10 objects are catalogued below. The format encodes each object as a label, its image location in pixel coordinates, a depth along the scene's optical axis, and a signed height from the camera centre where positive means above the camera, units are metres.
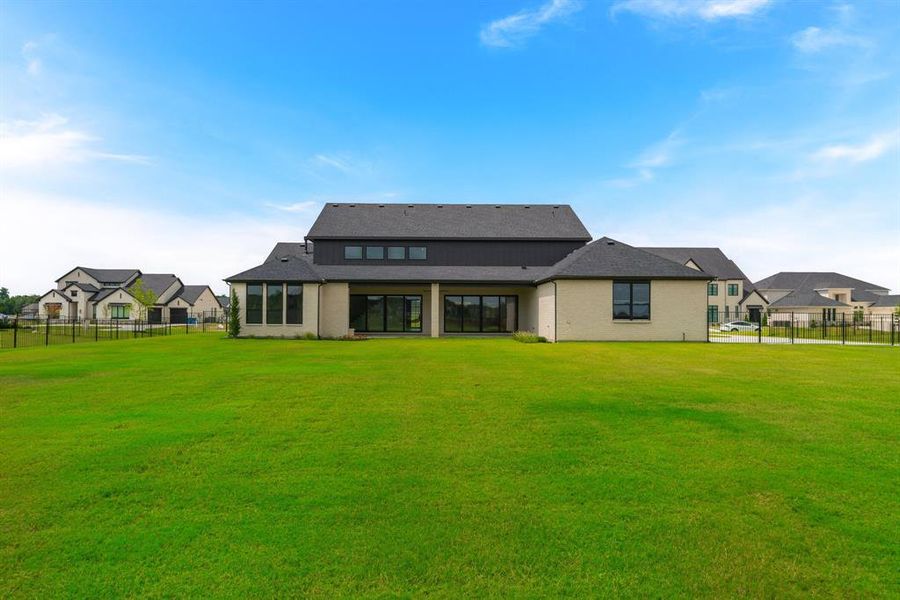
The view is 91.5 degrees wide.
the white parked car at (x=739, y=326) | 38.94 -1.89
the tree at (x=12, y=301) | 95.06 +1.01
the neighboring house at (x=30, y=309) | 76.31 -0.64
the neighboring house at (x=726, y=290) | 53.31 +1.89
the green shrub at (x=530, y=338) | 22.73 -1.73
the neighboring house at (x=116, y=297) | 57.91 +1.17
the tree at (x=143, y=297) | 51.06 +0.97
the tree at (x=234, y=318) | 24.03 -0.70
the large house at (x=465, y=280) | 22.64 +1.38
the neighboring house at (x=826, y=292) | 55.25 +1.90
